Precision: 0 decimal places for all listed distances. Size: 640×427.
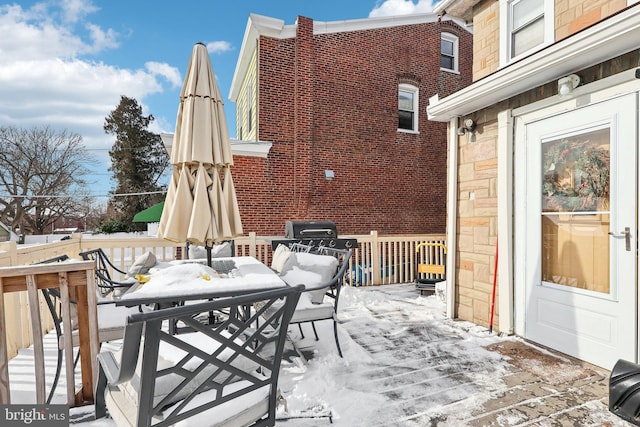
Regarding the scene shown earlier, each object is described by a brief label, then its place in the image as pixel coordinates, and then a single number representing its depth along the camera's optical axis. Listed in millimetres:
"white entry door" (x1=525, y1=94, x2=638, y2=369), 2635
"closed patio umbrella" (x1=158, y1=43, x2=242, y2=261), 3148
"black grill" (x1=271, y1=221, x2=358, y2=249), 6109
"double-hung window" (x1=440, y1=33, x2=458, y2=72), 9758
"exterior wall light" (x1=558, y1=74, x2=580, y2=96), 2922
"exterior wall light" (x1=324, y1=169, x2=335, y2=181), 8086
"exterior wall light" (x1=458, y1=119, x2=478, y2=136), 4086
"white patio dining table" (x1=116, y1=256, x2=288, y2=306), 2225
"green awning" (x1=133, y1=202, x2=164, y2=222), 8555
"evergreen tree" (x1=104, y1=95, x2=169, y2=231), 18359
